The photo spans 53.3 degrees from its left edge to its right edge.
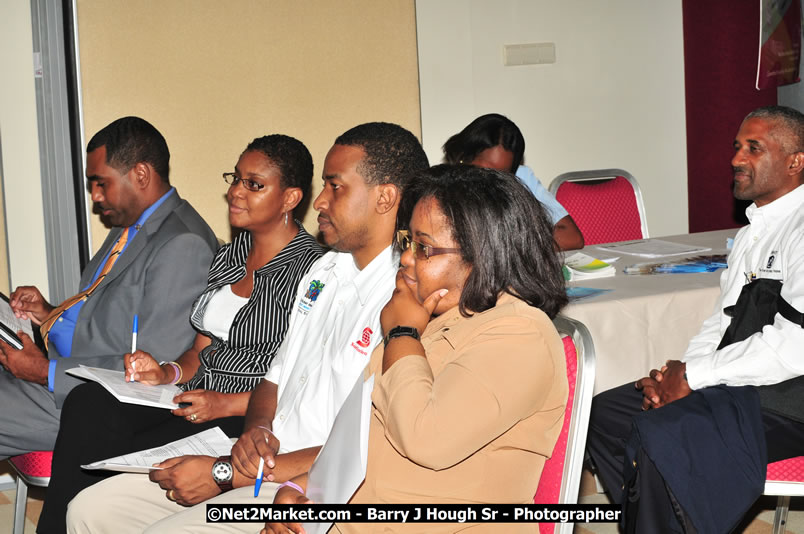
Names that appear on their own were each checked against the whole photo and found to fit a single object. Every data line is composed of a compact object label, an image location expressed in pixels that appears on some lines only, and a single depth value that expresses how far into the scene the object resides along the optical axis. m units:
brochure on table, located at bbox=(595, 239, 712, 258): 3.37
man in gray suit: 2.49
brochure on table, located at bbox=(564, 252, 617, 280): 3.02
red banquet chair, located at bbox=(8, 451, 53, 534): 2.45
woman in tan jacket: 1.37
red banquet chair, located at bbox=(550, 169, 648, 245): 4.15
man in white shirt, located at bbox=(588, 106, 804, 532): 2.02
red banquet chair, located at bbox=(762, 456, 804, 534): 2.06
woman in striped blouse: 2.13
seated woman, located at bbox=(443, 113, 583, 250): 3.84
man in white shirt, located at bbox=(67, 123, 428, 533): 1.88
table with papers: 2.60
